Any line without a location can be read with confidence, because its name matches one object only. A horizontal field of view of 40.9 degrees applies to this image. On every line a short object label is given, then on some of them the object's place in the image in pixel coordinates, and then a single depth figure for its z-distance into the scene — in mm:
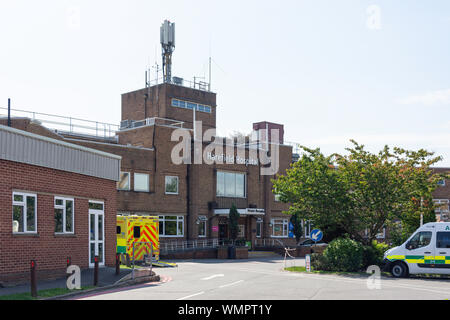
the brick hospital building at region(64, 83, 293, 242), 42469
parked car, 50022
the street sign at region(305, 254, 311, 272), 27031
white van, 23469
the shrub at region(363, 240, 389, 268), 28391
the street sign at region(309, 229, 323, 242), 27656
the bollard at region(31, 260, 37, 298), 15836
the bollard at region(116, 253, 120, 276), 21312
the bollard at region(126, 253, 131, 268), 29411
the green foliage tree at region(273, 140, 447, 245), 28156
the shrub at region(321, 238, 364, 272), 26953
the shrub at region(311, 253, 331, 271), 27578
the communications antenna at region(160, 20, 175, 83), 57406
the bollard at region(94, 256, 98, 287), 18703
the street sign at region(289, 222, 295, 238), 51781
